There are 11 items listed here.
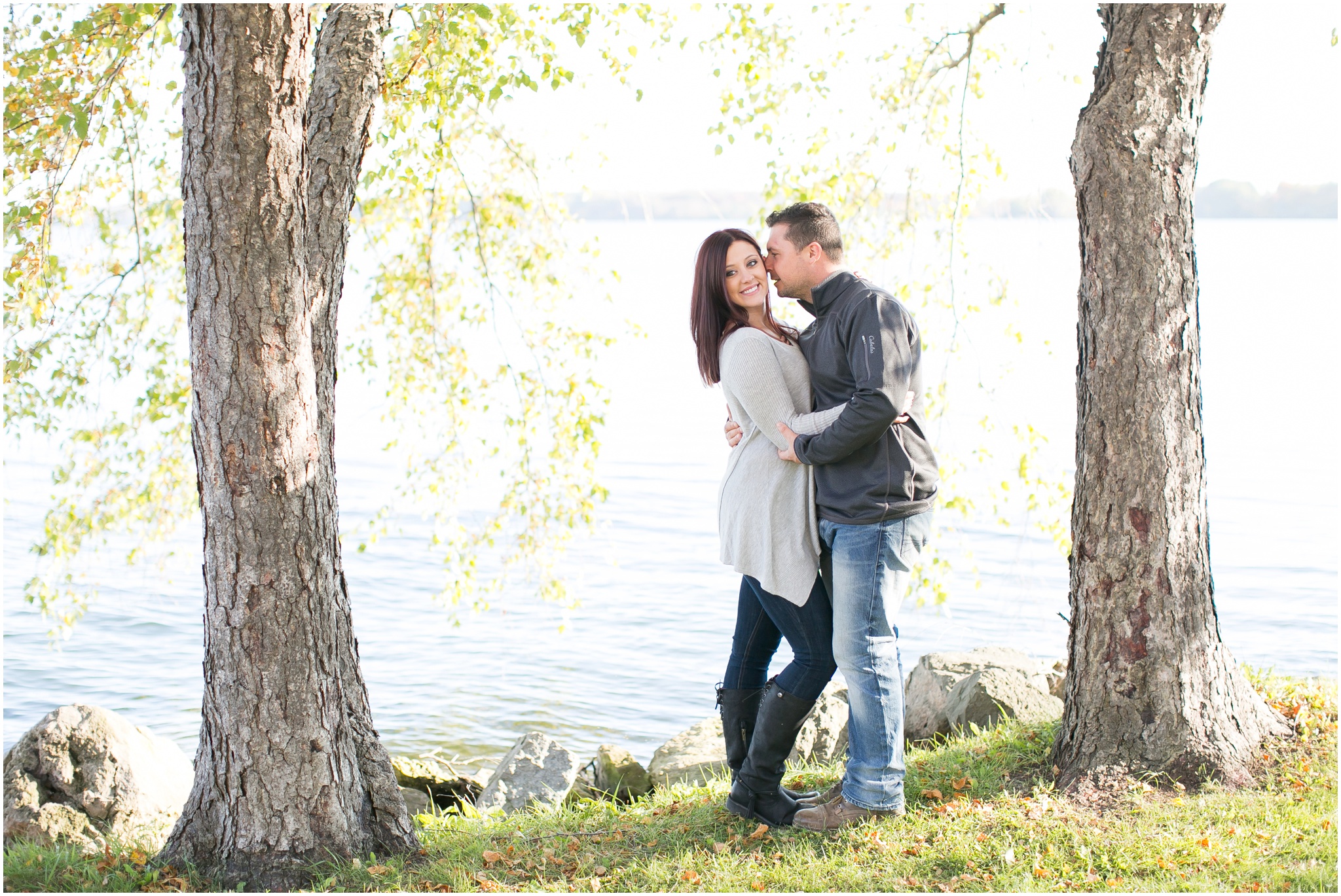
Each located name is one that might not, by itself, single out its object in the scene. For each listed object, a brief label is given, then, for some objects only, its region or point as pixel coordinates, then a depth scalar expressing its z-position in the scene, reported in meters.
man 3.60
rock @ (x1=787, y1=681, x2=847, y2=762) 5.66
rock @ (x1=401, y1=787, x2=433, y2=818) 5.83
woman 3.80
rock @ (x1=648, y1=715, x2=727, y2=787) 5.60
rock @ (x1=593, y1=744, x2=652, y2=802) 5.71
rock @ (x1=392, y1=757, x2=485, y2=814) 5.97
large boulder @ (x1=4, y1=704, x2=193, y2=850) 4.60
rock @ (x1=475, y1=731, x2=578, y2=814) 5.71
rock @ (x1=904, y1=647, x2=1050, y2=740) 5.60
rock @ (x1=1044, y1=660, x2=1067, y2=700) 5.83
